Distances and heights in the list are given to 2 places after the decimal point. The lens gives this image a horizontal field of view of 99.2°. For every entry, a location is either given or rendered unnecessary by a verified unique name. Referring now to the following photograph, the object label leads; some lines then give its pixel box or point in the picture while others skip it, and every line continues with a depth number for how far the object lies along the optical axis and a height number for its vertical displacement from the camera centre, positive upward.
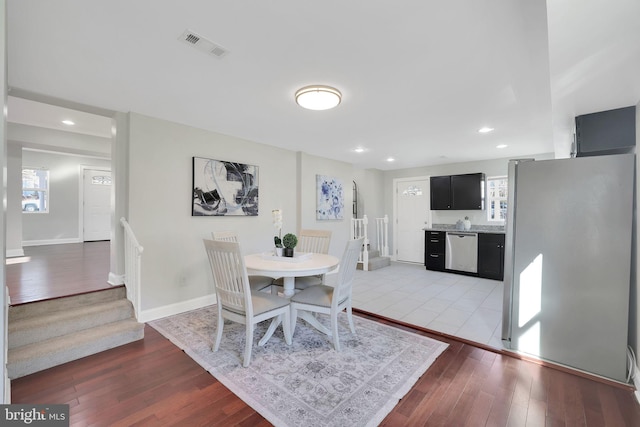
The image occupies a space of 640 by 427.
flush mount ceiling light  2.38 +1.02
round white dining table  2.36 -0.50
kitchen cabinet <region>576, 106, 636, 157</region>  2.13 +0.68
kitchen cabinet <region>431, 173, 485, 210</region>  5.62 +0.45
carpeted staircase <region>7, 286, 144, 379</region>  2.15 -1.10
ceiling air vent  1.73 +1.11
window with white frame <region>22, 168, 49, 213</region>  6.01 +0.42
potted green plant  2.90 -0.35
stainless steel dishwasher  5.33 -0.78
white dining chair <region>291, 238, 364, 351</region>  2.42 -0.81
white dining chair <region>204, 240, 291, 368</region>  2.18 -0.76
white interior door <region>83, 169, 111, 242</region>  6.77 +0.14
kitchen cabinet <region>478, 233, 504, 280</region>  5.03 -0.79
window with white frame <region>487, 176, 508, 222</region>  5.57 +0.32
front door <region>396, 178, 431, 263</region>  6.57 -0.11
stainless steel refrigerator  2.07 -0.39
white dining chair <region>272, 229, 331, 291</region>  3.59 -0.41
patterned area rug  1.74 -1.25
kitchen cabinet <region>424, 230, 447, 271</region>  5.75 -0.79
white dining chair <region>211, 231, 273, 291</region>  2.90 -0.75
